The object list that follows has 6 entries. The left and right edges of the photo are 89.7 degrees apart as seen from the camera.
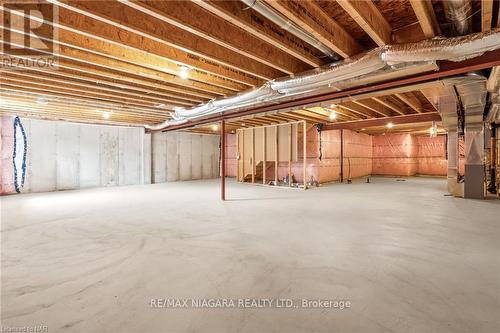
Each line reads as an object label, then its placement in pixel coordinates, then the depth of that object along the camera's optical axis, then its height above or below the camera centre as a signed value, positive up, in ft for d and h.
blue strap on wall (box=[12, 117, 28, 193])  23.30 +1.31
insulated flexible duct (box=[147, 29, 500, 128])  7.32 +3.64
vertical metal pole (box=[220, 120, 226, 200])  19.51 +0.07
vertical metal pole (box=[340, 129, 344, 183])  33.12 +1.38
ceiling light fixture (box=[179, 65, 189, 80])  11.26 +4.33
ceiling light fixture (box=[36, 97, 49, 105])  16.63 +4.57
